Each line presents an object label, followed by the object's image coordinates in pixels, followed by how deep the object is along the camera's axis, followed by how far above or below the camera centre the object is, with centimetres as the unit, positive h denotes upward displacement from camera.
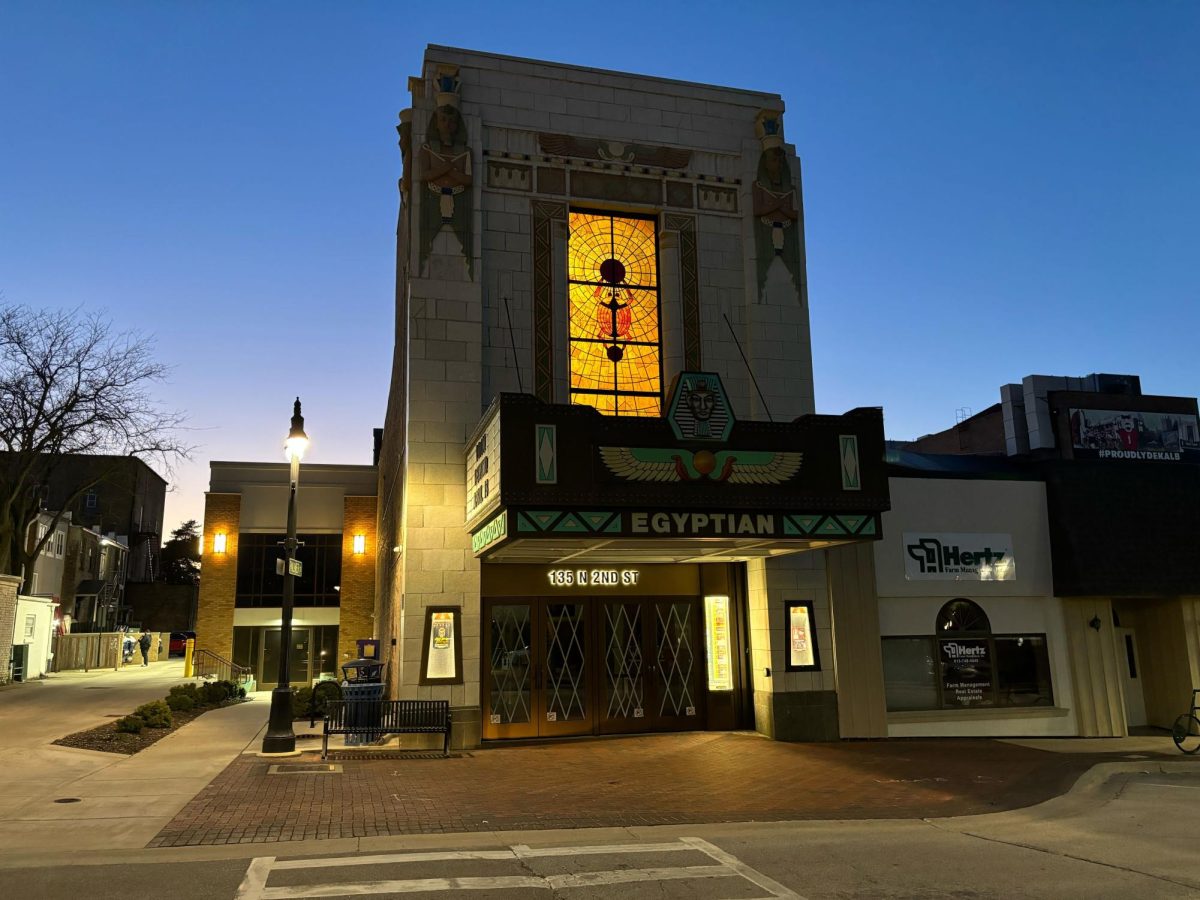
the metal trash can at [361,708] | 1678 -111
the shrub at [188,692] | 2258 -106
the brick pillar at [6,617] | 3081 +114
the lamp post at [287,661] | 1579 -24
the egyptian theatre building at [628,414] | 1592 +416
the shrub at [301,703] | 2141 -129
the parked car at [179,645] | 7119 +32
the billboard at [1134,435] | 2452 +568
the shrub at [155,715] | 1833 -130
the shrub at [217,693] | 2436 -121
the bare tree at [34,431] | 3606 +875
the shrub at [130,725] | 1731 -141
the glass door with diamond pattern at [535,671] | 1833 -53
